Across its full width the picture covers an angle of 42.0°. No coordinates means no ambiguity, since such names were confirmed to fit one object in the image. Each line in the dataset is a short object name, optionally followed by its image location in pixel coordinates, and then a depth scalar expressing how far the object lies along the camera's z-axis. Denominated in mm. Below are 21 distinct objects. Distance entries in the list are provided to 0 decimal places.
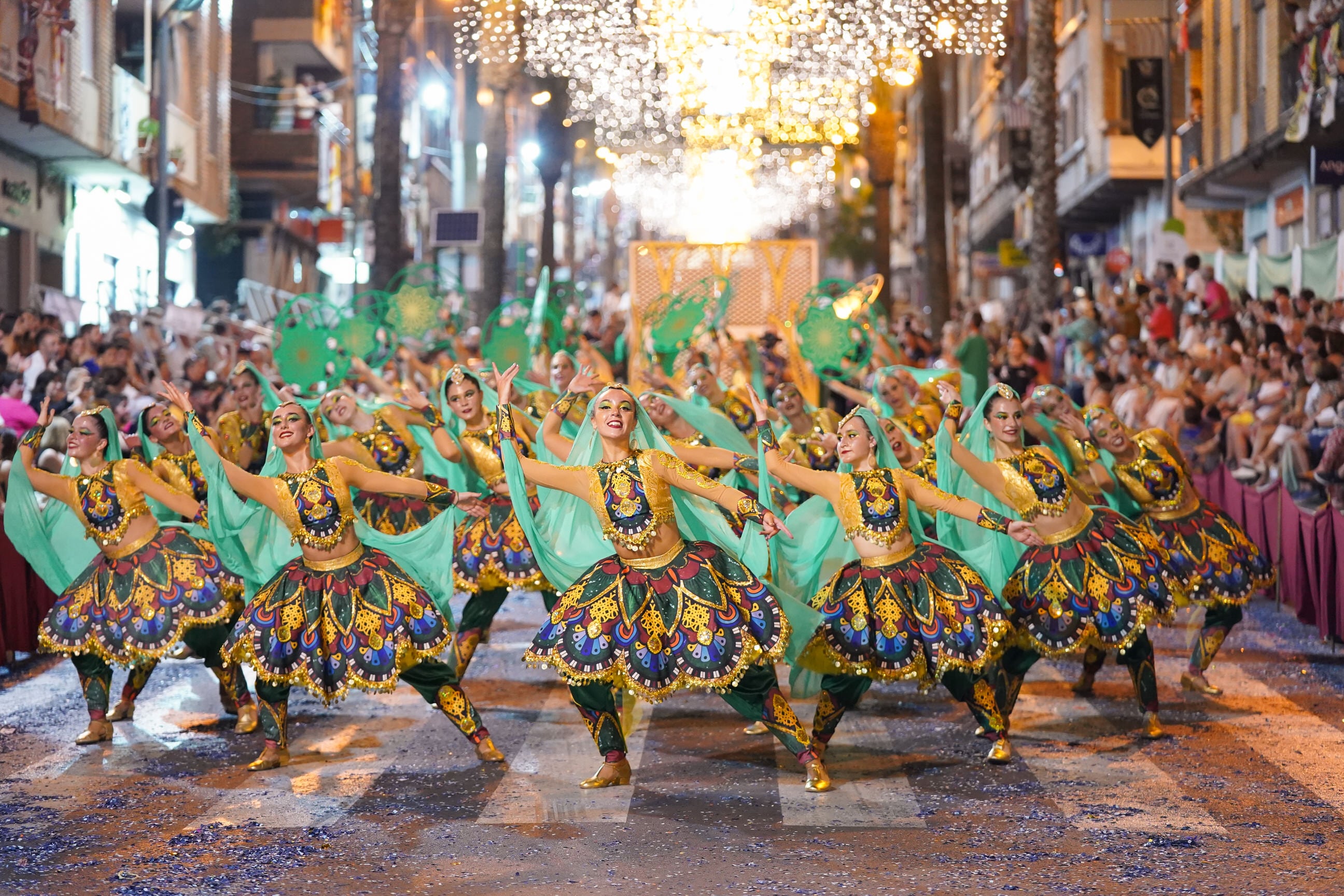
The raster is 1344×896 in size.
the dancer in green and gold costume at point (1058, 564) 8594
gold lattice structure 26906
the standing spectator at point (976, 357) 19328
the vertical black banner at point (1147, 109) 31781
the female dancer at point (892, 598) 7934
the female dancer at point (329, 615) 8164
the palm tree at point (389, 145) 24484
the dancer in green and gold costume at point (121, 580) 8883
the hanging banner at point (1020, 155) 39969
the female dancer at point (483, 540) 10297
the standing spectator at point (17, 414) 13719
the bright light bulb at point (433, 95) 63688
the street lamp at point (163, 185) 25125
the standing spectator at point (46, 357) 16141
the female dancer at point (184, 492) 9352
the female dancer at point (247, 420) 11797
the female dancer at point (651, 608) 7496
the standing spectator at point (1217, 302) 20016
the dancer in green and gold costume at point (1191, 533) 9828
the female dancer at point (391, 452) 11352
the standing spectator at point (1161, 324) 21297
